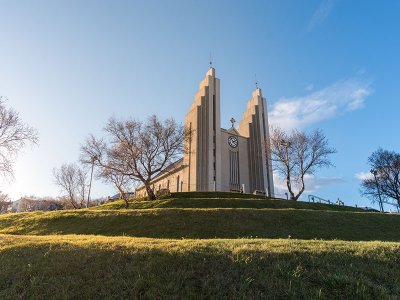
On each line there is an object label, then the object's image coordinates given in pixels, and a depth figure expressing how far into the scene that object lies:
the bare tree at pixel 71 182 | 50.12
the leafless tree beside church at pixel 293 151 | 38.16
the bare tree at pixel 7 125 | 24.16
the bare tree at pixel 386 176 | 50.75
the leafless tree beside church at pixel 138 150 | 32.28
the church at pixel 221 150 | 53.19
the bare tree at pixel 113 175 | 32.19
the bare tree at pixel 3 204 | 79.00
